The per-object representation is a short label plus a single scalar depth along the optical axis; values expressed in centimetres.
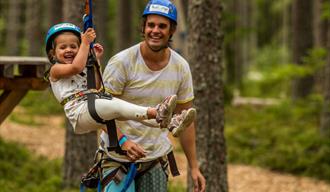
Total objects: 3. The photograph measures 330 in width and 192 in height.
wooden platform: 1434
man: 852
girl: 770
